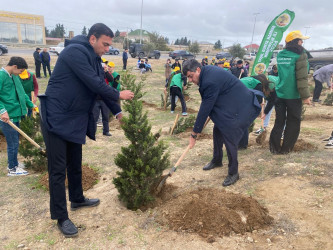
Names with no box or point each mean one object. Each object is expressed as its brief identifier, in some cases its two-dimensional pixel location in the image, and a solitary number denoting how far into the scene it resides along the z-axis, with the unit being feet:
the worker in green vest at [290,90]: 13.42
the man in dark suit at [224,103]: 10.94
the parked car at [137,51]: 103.40
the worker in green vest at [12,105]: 12.98
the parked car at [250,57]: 151.68
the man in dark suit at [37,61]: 48.98
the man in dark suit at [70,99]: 7.95
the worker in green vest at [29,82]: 18.45
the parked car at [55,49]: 89.38
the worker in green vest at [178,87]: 28.30
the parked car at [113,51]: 114.31
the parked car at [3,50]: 71.60
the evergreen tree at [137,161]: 9.66
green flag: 26.22
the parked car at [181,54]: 114.83
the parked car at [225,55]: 127.78
